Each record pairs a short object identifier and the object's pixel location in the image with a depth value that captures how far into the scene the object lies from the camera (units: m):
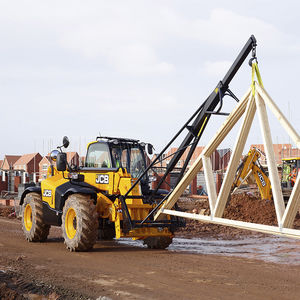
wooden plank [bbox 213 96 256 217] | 7.38
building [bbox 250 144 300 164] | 46.46
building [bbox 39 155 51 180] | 58.92
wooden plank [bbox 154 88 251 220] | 7.68
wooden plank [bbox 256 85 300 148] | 6.39
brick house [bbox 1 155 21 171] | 73.87
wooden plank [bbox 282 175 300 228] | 6.31
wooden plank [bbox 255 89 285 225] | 6.50
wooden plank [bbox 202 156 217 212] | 7.80
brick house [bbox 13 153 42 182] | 66.24
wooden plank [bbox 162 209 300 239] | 6.29
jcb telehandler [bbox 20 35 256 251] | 9.56
